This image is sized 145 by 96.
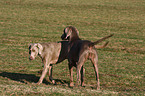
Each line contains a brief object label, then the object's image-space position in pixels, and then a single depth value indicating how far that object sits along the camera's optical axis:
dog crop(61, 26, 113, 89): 19.31
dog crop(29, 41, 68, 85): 21.27
